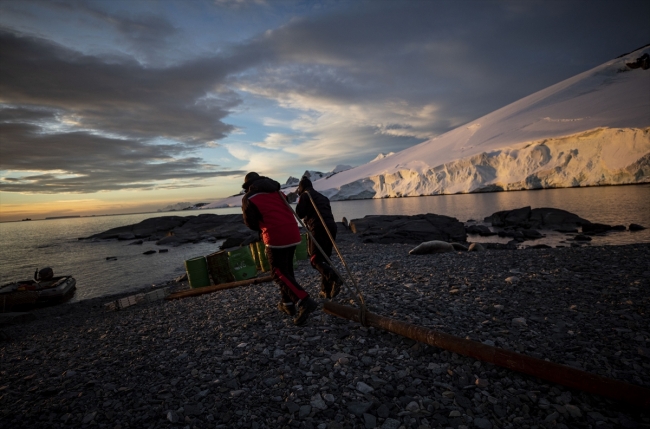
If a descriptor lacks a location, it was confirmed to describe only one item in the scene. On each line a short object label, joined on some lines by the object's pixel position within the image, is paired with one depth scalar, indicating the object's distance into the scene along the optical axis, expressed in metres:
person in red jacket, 5.56
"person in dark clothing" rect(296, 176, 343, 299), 6.88
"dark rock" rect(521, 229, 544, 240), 24.28
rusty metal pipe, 2.79
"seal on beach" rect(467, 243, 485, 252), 15.72
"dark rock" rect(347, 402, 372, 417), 3.18
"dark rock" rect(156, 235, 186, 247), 38.84
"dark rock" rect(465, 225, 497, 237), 28.25
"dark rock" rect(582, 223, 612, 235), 23.40
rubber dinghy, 13.65
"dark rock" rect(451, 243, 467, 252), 16.29
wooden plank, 9.84
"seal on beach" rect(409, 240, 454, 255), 14.25
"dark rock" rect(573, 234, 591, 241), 20.47
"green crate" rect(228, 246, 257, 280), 11.09
